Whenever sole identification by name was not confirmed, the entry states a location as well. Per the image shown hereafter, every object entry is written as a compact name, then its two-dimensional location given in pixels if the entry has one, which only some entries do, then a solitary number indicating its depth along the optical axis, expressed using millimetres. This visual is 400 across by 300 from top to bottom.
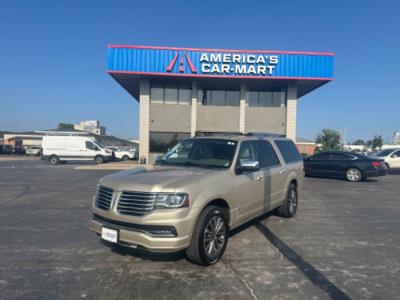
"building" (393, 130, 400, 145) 105900
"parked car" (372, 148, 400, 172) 17688
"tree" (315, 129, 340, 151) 67794
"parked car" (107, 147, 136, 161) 30438
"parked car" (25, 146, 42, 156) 42219
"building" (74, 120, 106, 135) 84950
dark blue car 13031
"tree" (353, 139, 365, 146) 148825
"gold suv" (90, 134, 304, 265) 3430
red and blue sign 19078
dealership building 19109
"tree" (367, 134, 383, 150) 84938
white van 23672
